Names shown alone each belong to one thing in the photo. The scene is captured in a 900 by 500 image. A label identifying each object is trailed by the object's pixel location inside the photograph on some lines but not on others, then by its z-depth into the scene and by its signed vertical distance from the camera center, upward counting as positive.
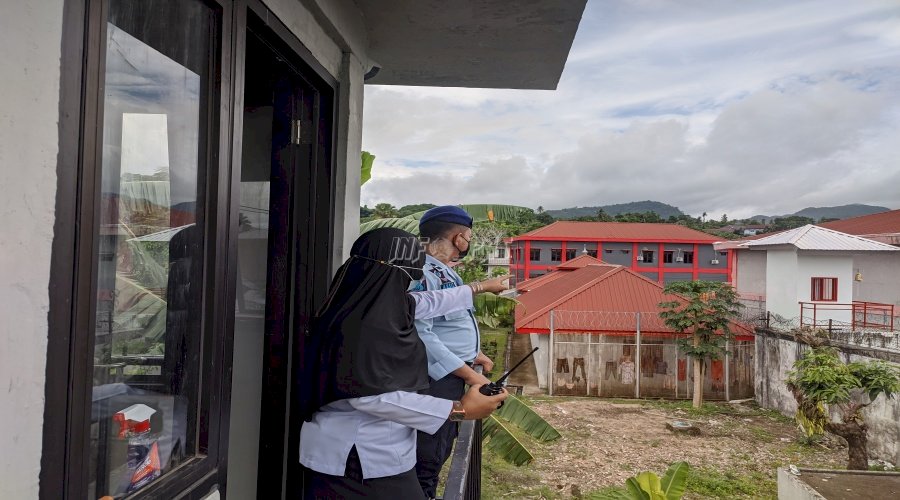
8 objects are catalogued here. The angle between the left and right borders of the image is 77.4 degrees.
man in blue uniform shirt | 2.17 -0.32
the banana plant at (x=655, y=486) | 4.76 -2.02
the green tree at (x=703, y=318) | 16.33 -1.50
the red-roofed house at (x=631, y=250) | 39.56 +1.03
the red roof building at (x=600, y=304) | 17.52 -1.38
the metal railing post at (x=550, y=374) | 17.75 -3.53
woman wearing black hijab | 1.55 -0.35
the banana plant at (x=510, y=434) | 6.64 -2.11
